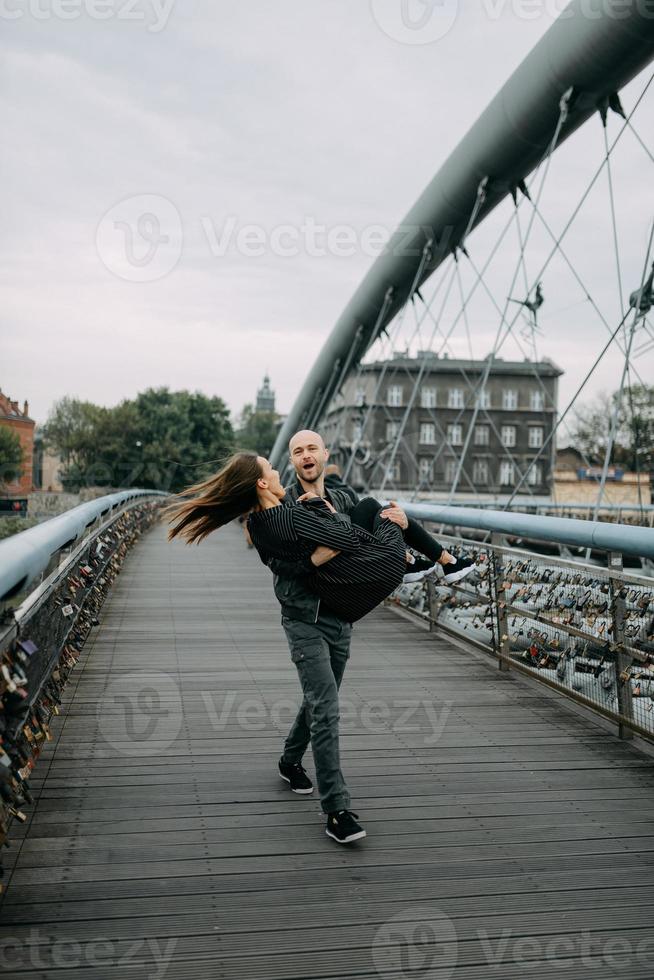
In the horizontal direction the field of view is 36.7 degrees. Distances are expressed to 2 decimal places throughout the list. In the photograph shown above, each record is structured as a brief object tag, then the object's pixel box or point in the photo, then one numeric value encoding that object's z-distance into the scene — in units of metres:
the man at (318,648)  3.60
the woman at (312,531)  3.61
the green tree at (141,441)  79.75
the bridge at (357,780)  2.82
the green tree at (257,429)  132.38
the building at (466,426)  73.50
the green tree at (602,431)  57.97
